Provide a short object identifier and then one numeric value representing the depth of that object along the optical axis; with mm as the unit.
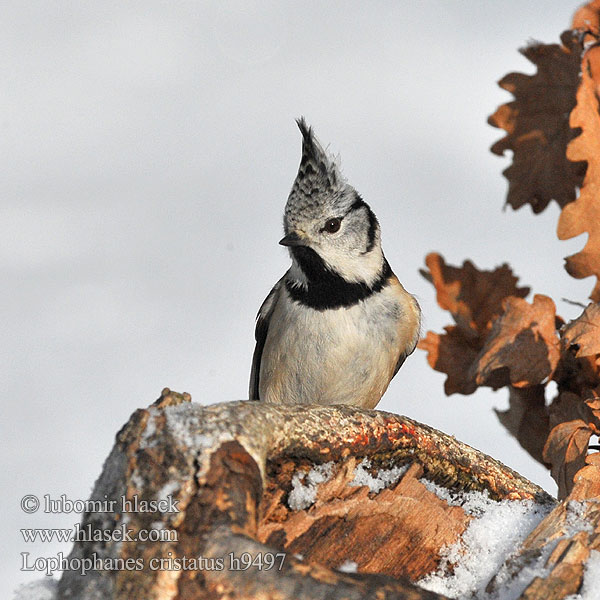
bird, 6461
